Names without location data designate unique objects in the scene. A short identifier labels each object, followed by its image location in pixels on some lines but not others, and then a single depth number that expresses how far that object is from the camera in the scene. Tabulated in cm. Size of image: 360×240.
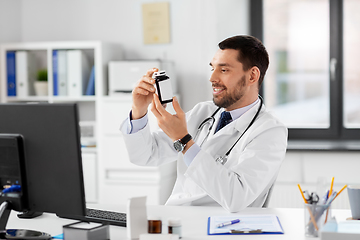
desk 305
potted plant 507
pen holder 301
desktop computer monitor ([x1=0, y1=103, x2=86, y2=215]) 279
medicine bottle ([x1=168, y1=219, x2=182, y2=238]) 301
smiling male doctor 326
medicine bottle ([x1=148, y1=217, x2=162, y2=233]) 299
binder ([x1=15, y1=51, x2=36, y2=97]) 505
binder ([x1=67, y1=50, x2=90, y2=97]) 493
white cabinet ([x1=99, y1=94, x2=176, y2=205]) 481
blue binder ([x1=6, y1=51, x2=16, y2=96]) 506
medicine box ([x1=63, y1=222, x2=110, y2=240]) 285
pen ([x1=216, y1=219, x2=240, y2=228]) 312
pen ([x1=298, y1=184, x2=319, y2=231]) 301
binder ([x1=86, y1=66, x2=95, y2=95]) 499
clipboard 307
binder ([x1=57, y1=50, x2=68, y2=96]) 497
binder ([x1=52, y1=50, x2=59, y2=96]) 499
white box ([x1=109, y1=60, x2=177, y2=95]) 482
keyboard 317
